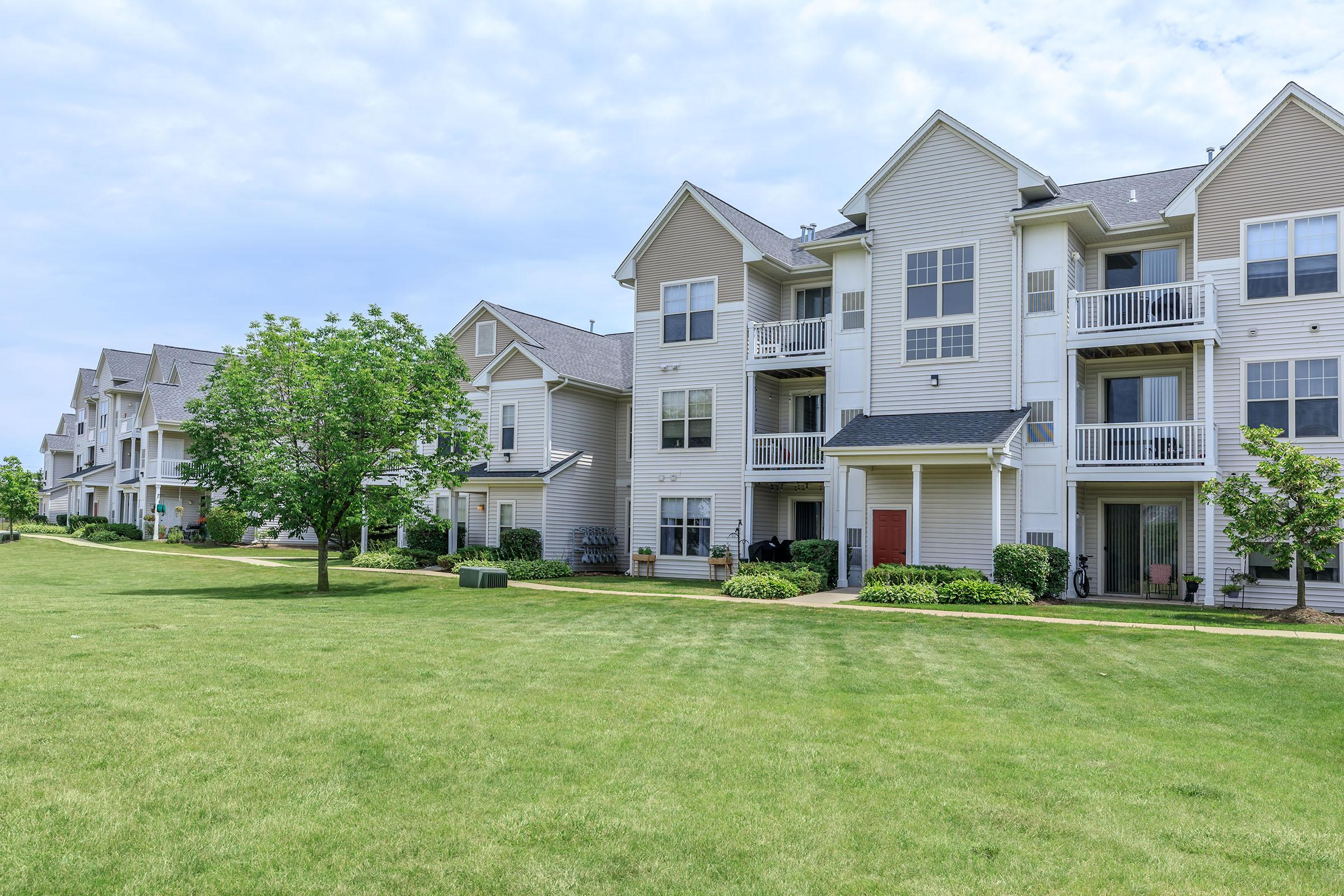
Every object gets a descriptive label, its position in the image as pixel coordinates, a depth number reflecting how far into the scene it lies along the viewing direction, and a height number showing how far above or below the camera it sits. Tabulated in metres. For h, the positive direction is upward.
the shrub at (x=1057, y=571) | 20.34 -1.48
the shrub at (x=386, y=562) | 29.38 -2.07
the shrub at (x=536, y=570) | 25.73 -2.00
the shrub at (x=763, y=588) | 20.50 -1.94
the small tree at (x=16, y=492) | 45.09 -0.01
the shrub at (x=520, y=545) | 28.06 -1.43
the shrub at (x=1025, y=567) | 19.97 -1.36
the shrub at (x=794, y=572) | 21.44 -1.68
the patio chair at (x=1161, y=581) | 21.31 -1.75
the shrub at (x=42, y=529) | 53.47 -2.12
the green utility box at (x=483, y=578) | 22.78 -1.98
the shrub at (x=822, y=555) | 23.34 -1.36
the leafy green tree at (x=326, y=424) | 21.53 +1.73
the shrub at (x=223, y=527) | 40.66 -1.45
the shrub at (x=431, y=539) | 30.92 -1.40
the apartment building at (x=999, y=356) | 20.00 +3.55
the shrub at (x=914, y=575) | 20.33 -1.59
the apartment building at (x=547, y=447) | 29.12 +1.64
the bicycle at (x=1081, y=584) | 21.44 -1.83
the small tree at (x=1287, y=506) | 16.95 -0.01
